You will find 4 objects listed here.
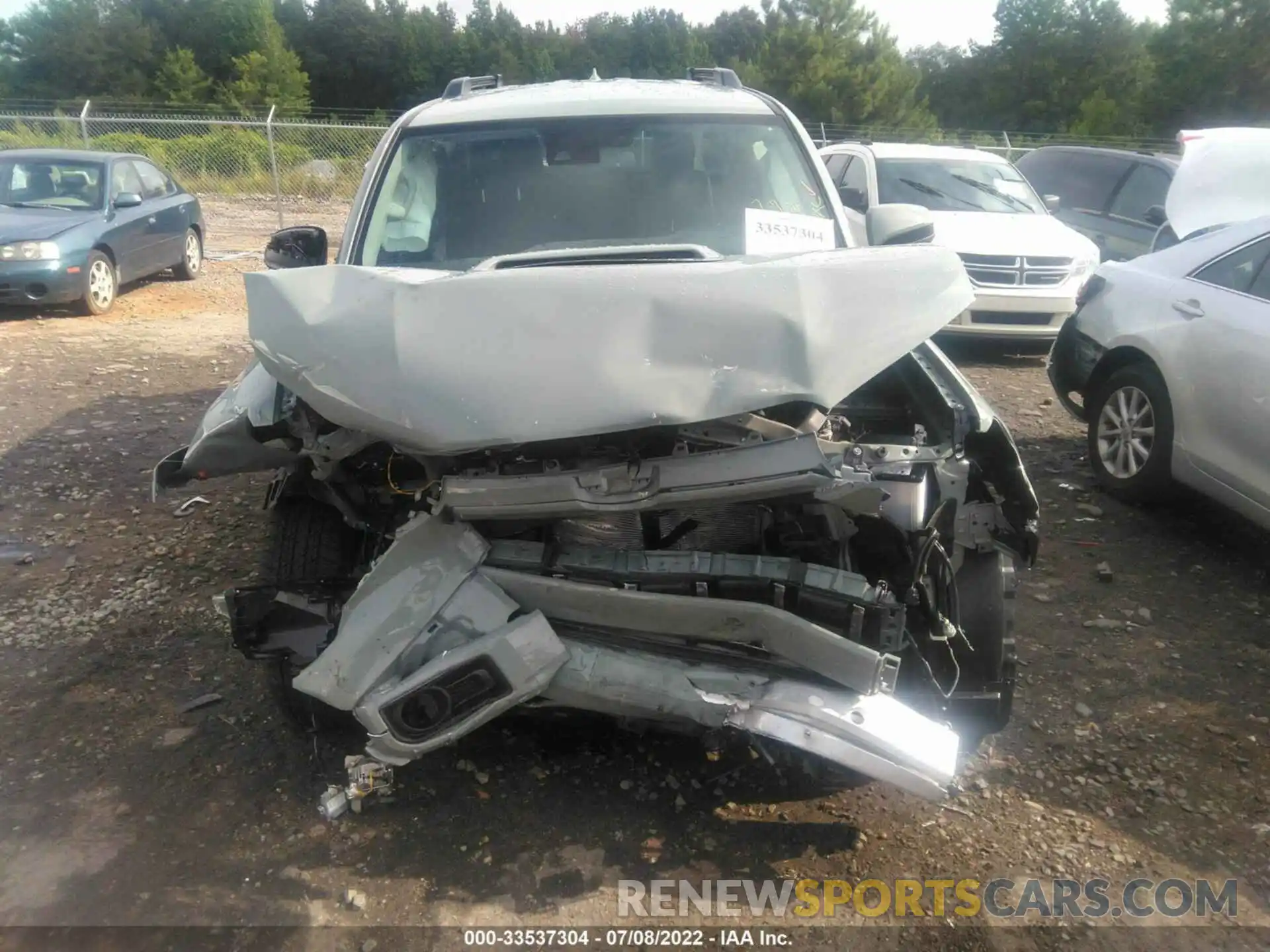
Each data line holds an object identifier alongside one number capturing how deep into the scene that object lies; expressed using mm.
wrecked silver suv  2297
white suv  7898
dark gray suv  9297
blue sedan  8891
